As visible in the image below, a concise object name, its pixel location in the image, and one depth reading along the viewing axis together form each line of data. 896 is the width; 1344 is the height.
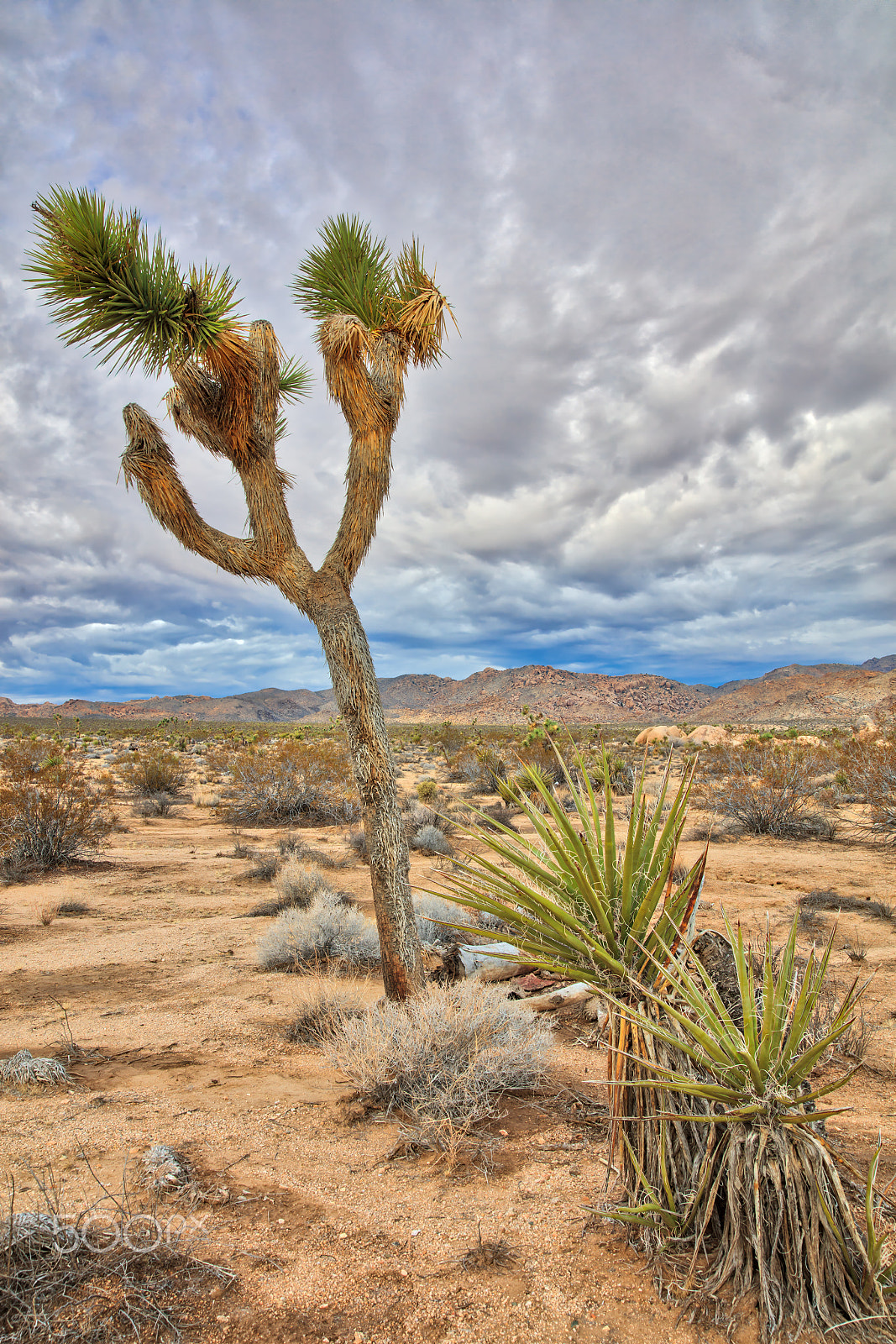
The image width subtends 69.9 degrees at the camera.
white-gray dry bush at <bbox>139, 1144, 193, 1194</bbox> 2.88
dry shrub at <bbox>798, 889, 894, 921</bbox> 7.64
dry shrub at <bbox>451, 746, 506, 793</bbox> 20.72
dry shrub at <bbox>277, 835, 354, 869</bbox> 11.51
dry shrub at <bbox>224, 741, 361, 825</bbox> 15.98
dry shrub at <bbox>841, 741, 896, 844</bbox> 11.72
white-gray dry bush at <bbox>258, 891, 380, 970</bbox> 6.81
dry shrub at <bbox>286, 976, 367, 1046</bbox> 4.88
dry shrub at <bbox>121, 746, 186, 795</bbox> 18.58
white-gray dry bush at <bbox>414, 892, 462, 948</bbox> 6.83
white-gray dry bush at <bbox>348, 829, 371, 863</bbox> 12.12
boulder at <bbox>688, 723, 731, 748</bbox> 36.24
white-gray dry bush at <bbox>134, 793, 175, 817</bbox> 16.52
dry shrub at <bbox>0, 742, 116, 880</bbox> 10.48
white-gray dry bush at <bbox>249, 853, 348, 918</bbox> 8.90
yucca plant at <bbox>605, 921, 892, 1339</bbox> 1.94
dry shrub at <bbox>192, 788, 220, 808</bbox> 17.98
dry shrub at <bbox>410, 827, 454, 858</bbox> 12.17
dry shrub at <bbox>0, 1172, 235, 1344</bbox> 2.04
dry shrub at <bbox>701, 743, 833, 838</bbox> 12.80
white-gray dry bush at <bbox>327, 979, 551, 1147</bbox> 3.66
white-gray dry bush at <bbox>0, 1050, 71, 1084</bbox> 4.00
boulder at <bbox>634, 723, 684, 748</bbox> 32.39
